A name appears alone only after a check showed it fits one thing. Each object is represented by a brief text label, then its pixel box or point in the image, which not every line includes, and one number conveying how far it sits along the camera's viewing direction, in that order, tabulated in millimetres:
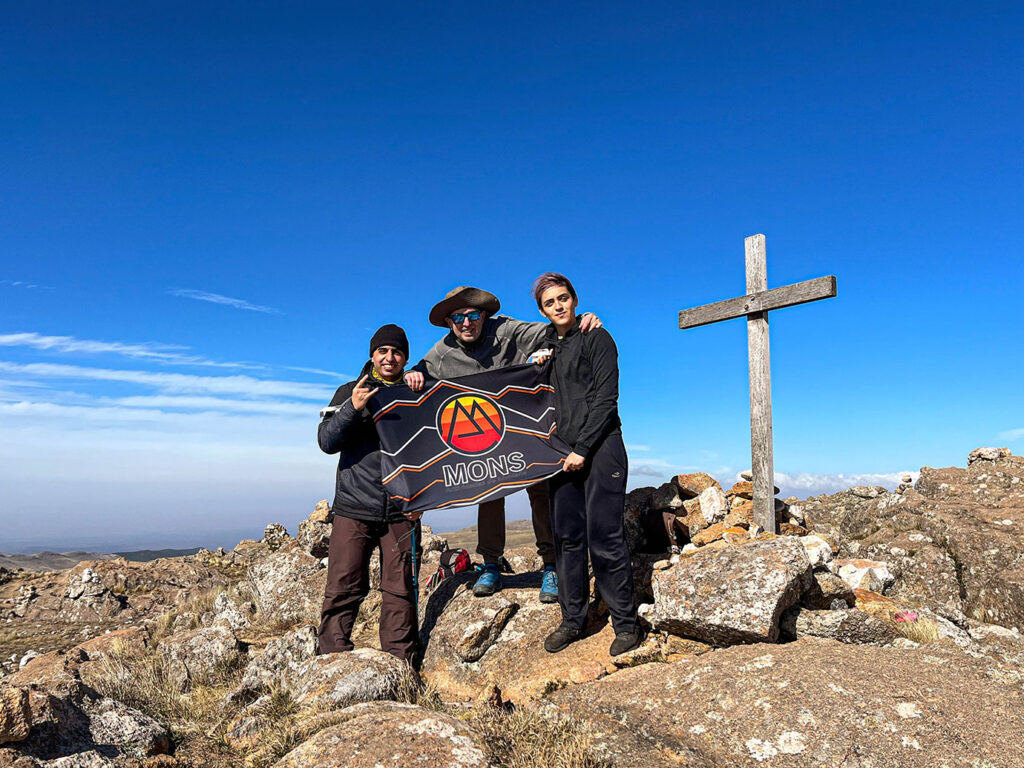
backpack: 8516
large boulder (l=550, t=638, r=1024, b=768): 4105
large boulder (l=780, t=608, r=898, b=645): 5754
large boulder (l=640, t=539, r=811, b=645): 5598
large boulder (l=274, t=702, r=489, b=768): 3857
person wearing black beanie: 6832
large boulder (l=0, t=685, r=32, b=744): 4117
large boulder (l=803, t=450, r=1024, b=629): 8969
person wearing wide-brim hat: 7426
